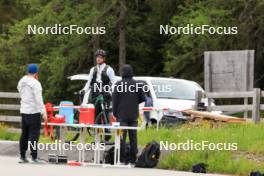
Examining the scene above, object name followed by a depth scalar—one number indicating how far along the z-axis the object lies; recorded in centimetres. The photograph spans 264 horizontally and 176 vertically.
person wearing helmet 1914
